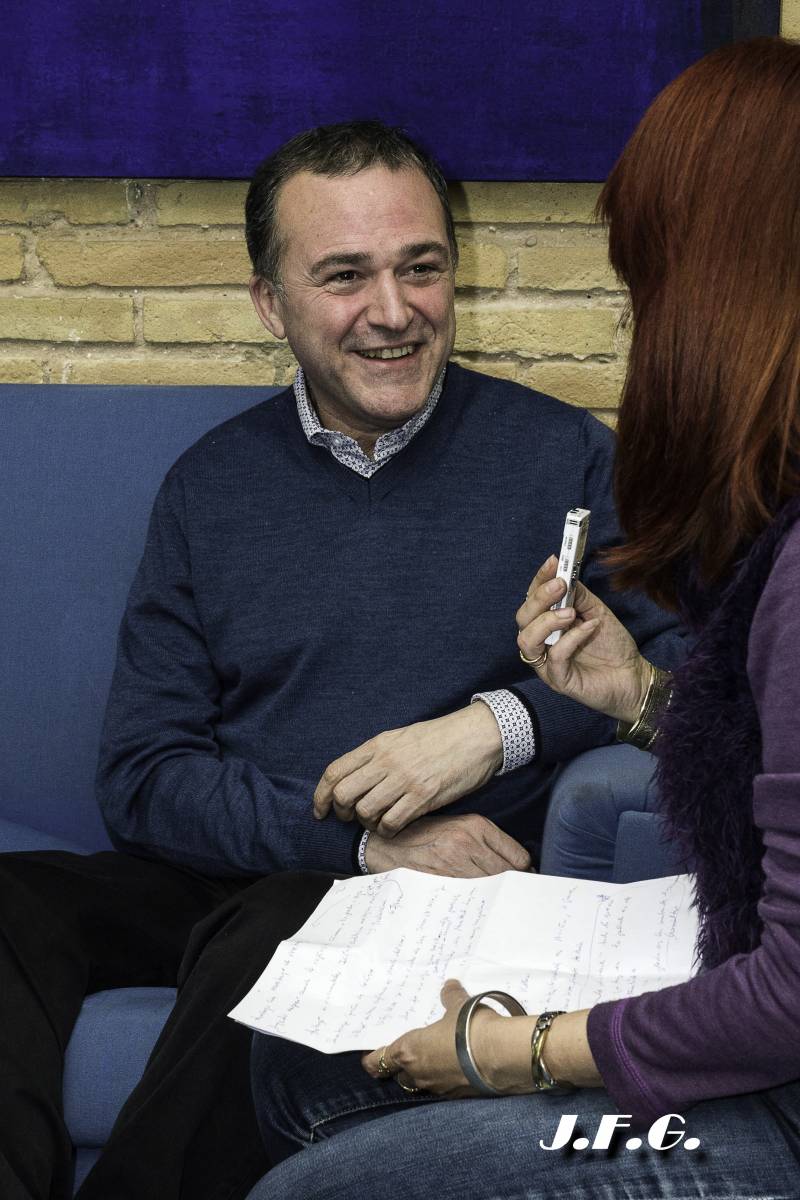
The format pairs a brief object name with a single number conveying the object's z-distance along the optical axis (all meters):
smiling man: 1.87
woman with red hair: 1.38
